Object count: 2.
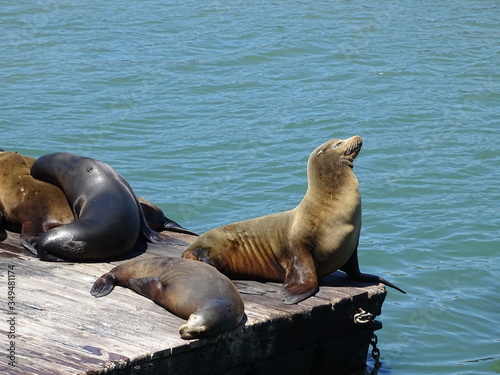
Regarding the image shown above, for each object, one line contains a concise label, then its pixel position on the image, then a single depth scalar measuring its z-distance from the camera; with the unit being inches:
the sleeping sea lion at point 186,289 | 379.6
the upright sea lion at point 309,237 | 456.8
